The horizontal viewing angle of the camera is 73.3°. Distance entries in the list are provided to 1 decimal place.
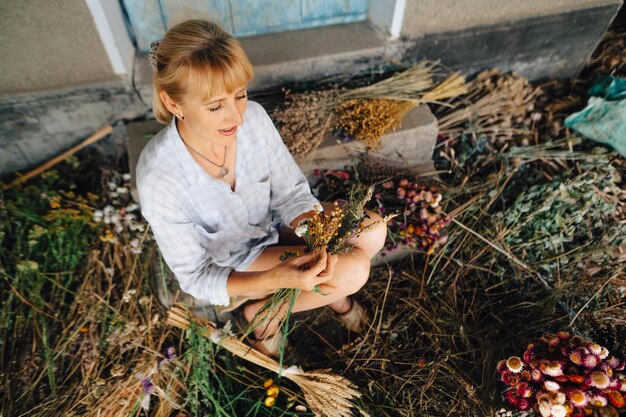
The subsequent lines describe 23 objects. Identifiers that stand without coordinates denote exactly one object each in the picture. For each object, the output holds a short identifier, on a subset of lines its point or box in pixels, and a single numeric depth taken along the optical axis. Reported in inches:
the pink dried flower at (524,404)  67.6
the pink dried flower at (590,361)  65.9
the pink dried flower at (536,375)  67.6
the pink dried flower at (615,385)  63.9
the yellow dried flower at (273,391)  85.8
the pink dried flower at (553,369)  66.0
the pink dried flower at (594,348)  66.8
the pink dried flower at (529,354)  70.6
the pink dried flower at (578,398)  62.8
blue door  100.5
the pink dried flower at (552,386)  65.1
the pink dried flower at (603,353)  66.6
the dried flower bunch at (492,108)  117.1
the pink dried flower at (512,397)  69.0
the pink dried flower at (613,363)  66.6
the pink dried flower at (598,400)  63.0
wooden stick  105.8
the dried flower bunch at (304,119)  99.1
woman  61.0
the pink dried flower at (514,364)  68.8
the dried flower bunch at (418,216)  95.9
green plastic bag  108.6
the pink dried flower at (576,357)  66.4
